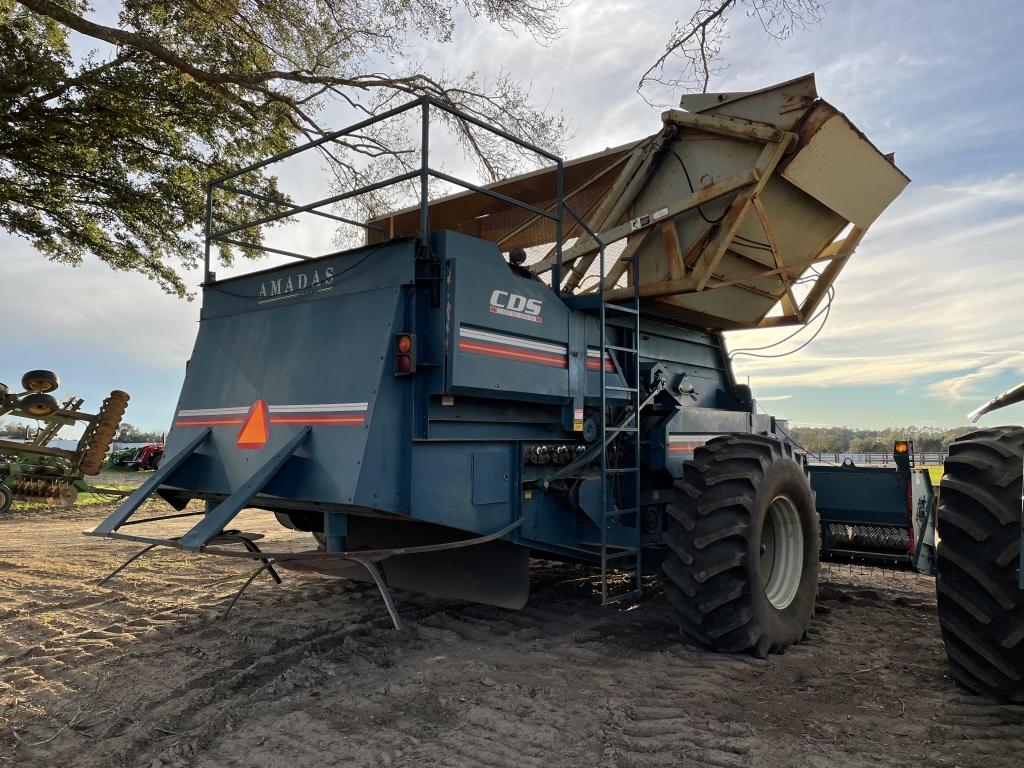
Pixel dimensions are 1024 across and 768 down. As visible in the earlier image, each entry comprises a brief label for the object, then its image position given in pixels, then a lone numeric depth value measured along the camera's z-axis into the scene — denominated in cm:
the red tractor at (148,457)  2450
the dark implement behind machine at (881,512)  575
